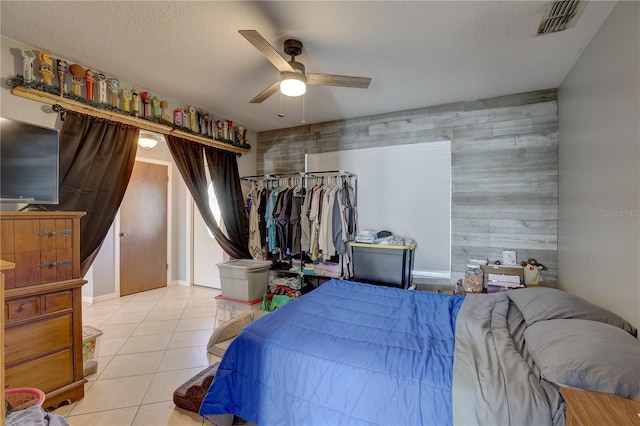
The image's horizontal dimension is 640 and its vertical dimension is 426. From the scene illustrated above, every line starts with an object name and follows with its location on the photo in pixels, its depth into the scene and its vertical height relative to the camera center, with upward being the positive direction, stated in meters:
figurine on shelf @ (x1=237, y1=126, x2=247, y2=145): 4.02 +1.11
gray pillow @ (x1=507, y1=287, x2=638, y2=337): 1.46 -0.54
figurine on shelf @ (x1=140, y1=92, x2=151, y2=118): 2.73 +1.07
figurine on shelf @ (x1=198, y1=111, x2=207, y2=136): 3.38 +1.07
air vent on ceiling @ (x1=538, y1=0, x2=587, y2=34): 1.62 +1.21
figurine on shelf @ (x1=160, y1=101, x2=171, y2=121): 2.95 +1.08
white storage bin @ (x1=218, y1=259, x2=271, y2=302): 3.41 -0.85
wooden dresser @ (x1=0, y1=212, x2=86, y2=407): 1.64 -0.58
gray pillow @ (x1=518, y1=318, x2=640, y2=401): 0.99 -0.56
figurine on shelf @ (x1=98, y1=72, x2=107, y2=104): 2.43 +1.08
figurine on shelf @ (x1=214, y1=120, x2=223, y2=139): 3.62 +1.07
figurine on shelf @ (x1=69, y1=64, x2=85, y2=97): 2.24 +1.09
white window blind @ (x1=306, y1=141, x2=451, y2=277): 3.26 +0.21
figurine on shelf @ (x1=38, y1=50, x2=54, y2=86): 2.08 +1.08
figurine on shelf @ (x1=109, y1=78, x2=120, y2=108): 2.50 +1.09
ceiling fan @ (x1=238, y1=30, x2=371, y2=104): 1.87 +0.98
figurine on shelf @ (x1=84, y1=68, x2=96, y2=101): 2.34 +1.10
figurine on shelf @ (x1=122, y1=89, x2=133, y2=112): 2.60 +1.04
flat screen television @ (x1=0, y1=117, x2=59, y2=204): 1.73 +0.32
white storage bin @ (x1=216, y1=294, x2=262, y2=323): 3.40 -1.18
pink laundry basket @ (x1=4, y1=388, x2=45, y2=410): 1.46 -1.00
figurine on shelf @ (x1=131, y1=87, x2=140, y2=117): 2.66 +1.04
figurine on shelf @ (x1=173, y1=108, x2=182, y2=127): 3.08 +1.04
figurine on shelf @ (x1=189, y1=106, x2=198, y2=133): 3.24 +1.08
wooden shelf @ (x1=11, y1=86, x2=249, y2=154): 2.05 +0.86
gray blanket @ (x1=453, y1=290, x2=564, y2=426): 1.03 -0.69
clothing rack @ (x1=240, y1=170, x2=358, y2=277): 3.70 +0.38
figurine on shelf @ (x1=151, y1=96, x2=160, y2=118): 2.84 +1.07
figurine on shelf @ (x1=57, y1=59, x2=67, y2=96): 2.19 +1.09
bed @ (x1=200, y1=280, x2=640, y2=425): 1.06 -0.70
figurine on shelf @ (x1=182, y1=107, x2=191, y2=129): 3.16 +1.06
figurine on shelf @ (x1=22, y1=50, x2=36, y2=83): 2.01 +1.06
